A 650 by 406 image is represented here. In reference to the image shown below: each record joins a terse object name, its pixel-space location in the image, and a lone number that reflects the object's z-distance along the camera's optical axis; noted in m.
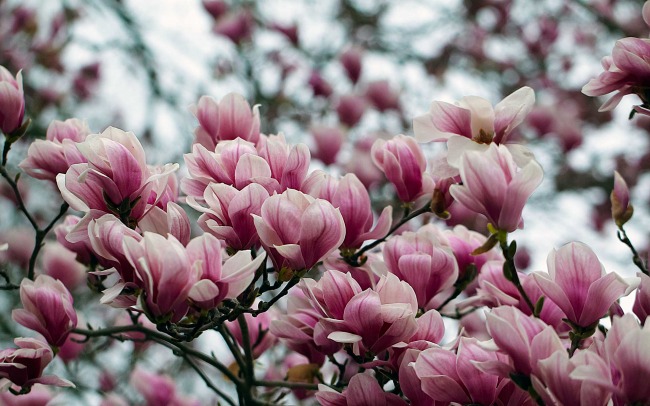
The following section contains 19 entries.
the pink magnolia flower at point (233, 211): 1.46
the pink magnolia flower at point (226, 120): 1.62
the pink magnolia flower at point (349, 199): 1.52
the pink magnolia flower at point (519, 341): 1.35
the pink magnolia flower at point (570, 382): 1.33
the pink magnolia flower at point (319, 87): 3.50
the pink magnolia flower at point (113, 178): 1.46
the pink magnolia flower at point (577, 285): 1.44
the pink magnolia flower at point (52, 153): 1.58
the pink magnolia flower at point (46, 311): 1.52
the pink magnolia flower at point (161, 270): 1.39
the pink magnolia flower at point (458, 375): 1.40
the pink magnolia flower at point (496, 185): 1.42
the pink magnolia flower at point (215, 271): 1.40
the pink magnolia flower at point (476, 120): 1.50
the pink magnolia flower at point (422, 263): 1.53
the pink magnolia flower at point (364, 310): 1.44
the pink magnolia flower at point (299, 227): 1.44
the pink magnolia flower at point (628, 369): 1.32
